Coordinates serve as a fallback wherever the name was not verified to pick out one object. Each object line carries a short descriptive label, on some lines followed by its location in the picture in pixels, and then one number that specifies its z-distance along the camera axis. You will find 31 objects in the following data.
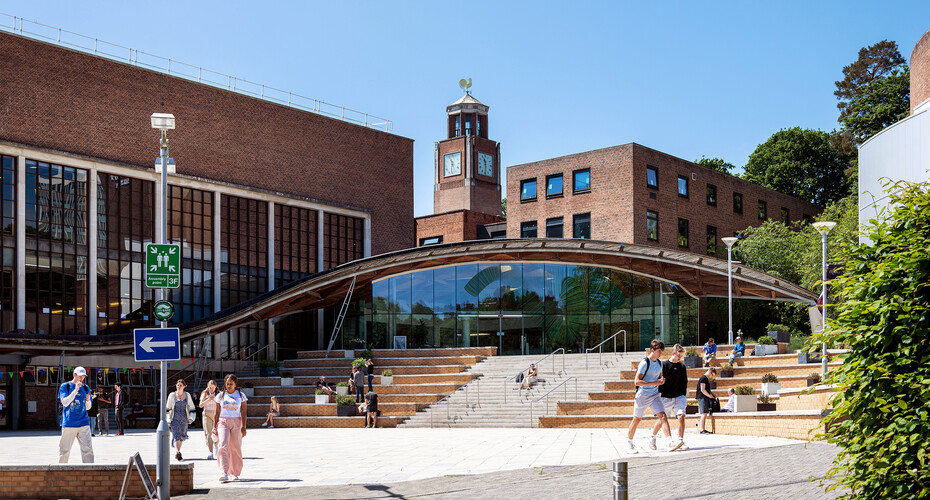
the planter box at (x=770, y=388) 26.74
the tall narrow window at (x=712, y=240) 53.47
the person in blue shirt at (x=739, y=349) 32.00
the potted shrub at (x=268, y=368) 39.69
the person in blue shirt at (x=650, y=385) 15.05
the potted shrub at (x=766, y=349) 32.06
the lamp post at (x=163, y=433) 12.19
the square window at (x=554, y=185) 52.72
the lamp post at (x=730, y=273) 34.41
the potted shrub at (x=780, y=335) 33.09
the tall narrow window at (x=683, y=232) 51.62
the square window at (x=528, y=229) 53.97
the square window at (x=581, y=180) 51.09
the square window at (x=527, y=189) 54.25
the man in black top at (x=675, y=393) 15.63
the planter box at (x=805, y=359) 29.31
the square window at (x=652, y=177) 49.88
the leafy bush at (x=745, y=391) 24.75
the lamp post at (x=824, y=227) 25.50
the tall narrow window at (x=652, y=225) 49.47
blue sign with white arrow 13.17
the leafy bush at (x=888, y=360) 6.31
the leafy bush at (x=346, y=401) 32.25
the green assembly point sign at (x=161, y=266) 14.17
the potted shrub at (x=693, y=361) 31.19
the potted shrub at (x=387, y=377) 35.44
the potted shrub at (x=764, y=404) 24.69
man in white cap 14.08
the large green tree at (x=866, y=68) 65.50
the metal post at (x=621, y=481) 7.59
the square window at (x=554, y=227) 52.53
